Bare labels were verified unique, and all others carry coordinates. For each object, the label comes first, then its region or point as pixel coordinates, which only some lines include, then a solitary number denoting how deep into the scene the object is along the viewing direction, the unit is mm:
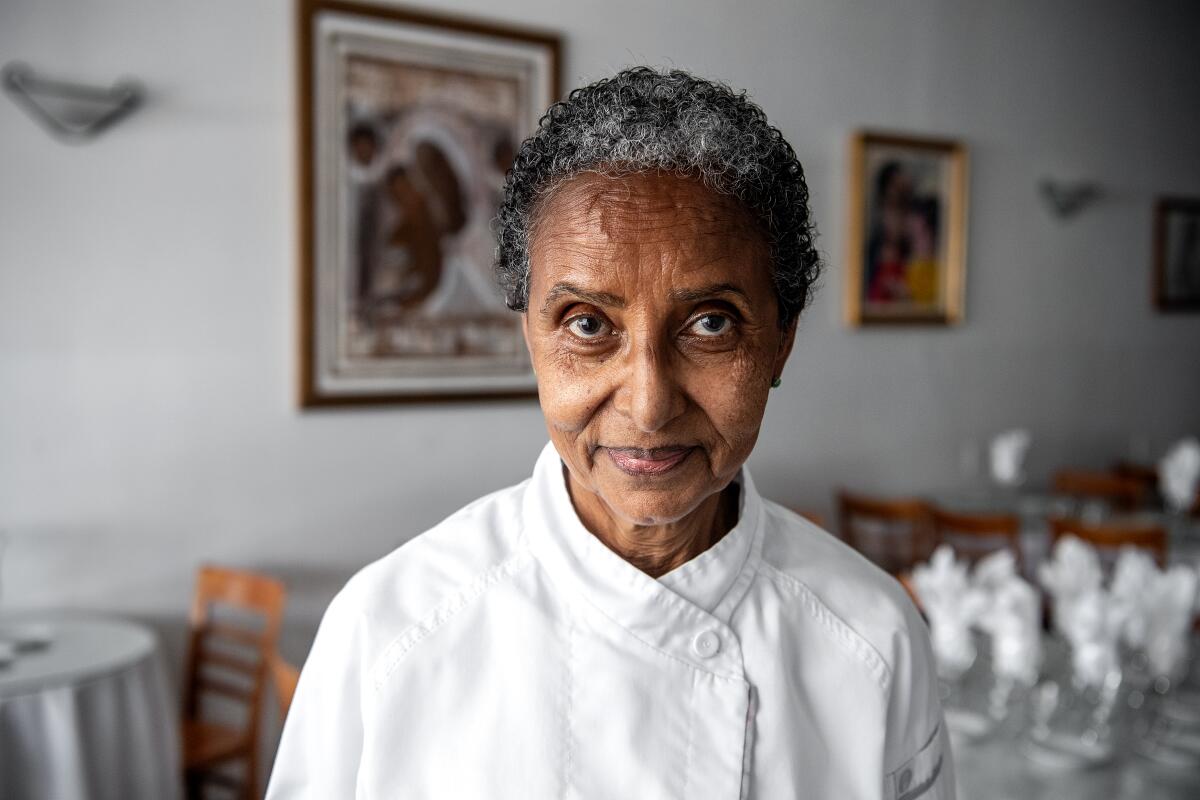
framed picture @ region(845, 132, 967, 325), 4430
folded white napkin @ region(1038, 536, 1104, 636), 2244
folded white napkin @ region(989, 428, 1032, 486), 4520
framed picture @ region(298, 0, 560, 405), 3287
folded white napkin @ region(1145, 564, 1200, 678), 2055
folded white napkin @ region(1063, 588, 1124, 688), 2039
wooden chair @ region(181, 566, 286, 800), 2840
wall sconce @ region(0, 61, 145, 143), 2836
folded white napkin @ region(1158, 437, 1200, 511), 4148
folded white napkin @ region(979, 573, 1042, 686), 2098
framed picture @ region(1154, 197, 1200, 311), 5613
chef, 768
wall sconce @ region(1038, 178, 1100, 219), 5081
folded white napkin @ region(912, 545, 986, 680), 2170
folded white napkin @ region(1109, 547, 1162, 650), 2076
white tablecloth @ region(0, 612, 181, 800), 2305
